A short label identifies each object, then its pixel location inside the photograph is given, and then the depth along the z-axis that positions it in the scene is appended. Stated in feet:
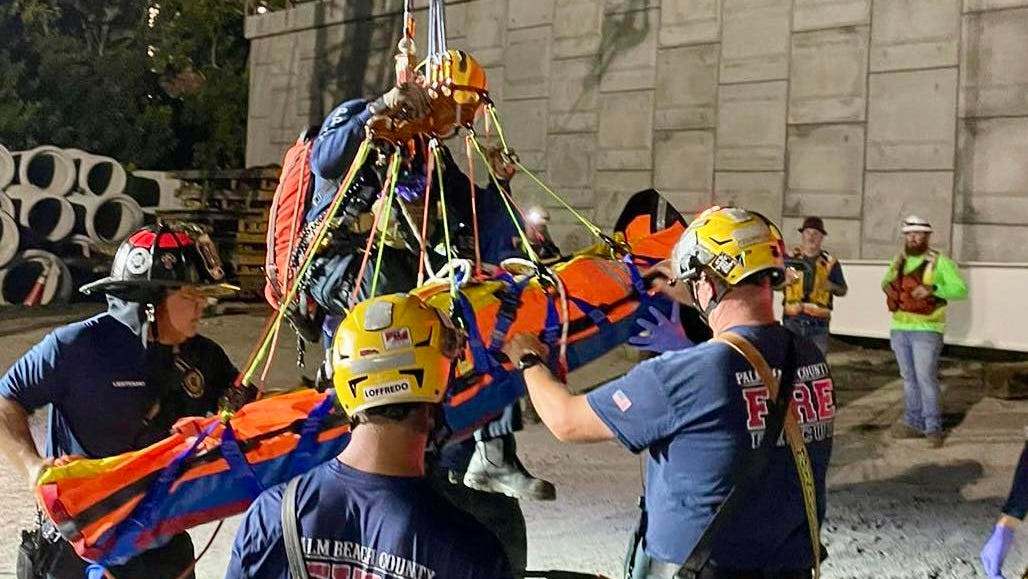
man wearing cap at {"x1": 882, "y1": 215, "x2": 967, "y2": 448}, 27.50
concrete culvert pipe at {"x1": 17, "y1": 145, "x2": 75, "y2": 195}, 59.21
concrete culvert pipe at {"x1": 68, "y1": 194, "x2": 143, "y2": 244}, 60.23
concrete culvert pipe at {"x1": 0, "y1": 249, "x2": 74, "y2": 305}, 57.93
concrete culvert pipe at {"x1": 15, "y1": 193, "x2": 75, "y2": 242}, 59.16
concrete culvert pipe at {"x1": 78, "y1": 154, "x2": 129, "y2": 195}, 60.66
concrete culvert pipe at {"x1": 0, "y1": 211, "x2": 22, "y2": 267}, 56.80
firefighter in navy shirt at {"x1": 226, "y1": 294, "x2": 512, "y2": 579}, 6.72
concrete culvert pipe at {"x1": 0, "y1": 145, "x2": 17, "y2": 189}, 57.77
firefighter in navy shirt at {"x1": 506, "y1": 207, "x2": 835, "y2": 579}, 9.23
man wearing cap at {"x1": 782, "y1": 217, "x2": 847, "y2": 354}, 29.76
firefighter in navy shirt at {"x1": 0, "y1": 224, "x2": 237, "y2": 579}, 10.77
